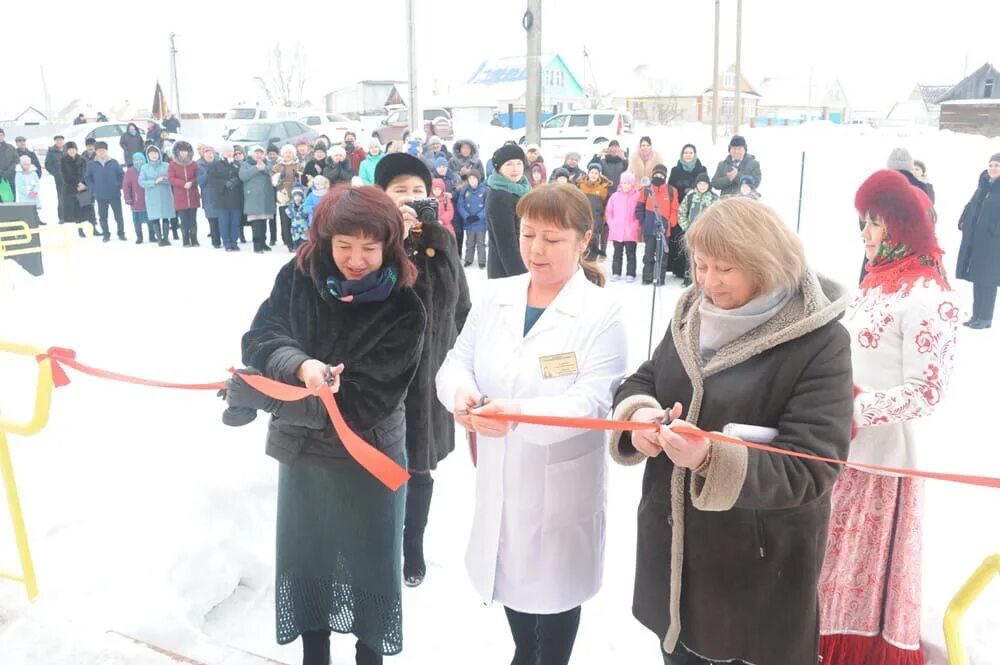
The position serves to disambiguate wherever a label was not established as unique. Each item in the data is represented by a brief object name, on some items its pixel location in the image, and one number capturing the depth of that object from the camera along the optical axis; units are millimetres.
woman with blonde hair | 1910
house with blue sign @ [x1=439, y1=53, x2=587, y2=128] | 53594
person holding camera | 3467
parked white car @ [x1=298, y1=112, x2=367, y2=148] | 27734
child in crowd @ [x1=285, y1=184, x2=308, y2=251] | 13301
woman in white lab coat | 2441
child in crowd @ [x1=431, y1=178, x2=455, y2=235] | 11469
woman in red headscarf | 2496
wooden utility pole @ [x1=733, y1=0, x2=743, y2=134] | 25734
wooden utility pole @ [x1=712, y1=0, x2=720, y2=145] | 27844
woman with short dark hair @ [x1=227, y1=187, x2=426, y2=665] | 2523
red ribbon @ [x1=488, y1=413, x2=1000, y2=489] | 1887
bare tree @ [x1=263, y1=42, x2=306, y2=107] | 67438
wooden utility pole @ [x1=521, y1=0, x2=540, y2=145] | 12617
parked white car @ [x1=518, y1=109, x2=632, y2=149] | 26312
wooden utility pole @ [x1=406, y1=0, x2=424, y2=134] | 16594
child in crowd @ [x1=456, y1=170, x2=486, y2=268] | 12172
